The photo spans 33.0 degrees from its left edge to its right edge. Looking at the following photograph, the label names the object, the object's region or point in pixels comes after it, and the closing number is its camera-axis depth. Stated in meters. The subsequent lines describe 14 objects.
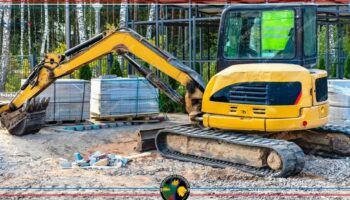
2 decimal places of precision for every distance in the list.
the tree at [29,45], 34.06
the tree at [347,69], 20.85
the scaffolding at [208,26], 17.35
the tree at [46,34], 30.67
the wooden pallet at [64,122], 13.88
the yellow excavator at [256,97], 8.50
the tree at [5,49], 24.47
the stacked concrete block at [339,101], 10.94
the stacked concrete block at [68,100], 13.75
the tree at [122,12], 23.36
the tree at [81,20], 25.40
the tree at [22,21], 31.53
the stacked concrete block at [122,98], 14.02
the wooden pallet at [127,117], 14.15
